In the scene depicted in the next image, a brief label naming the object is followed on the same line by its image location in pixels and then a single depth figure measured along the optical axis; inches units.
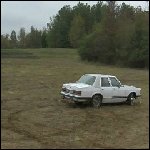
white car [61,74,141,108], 383.6
